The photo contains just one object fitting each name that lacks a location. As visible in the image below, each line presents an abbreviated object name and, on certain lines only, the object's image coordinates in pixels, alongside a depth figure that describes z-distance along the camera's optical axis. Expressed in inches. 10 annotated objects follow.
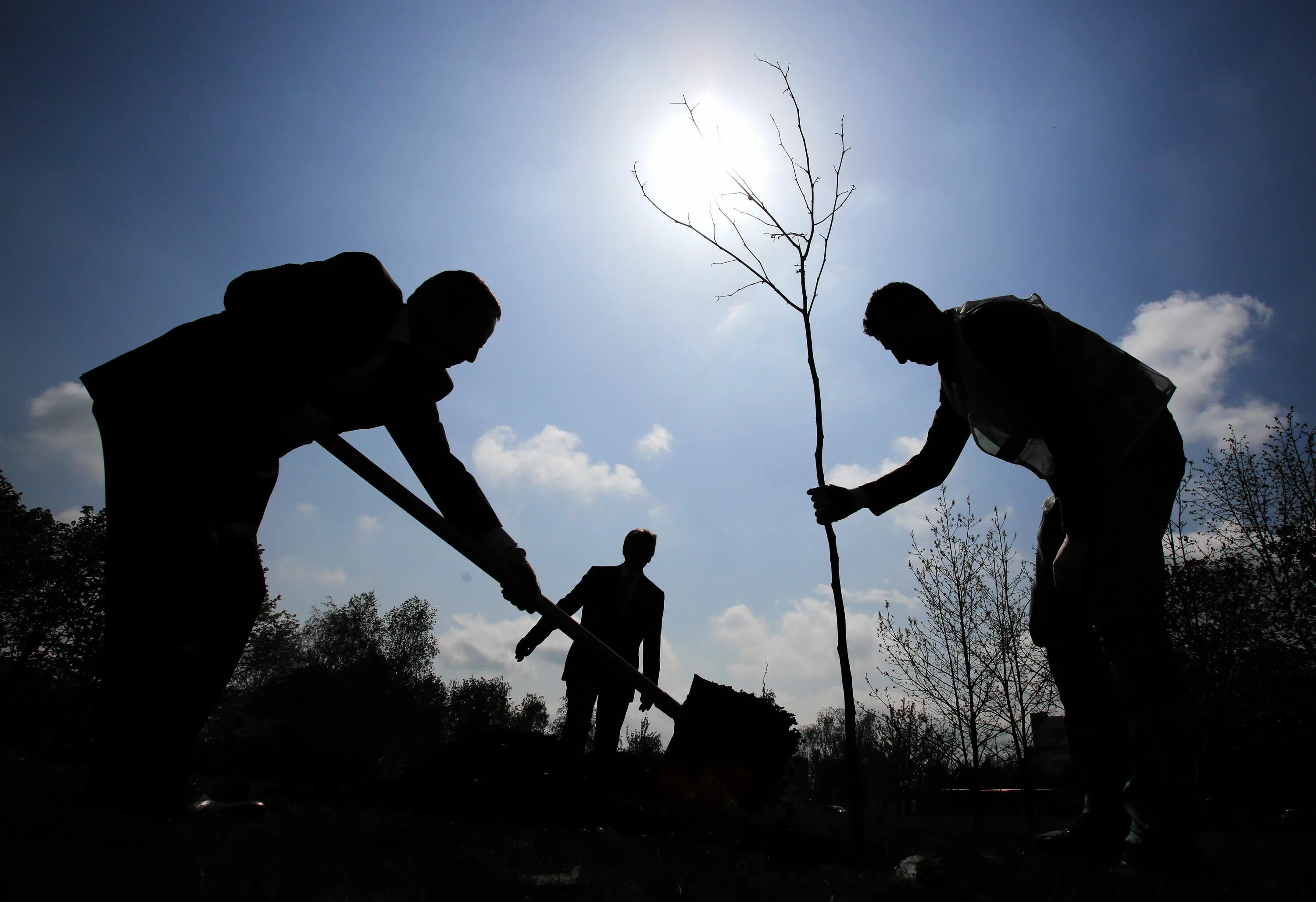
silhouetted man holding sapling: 87.4
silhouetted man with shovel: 83.0
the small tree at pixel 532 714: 1876.2
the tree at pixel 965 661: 416.5
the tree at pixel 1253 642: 450.6
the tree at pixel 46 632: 796.6
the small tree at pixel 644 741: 555.5
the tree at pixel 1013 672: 410.6
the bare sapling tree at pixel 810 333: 121.4
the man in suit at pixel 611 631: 225.6
